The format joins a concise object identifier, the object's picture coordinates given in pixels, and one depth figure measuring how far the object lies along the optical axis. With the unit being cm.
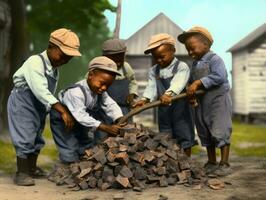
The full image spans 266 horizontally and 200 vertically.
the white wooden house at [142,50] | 1855
